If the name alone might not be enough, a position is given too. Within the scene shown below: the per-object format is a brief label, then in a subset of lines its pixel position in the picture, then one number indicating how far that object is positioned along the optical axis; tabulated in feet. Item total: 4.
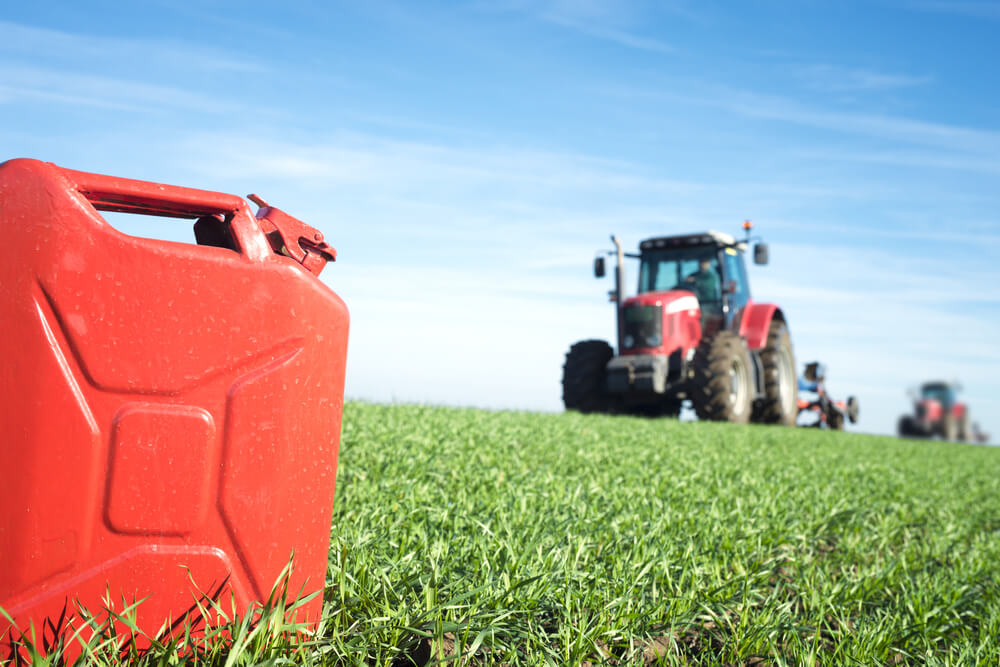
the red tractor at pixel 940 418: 69.92
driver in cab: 36.35
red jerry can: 4.92
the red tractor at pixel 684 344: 32.71
